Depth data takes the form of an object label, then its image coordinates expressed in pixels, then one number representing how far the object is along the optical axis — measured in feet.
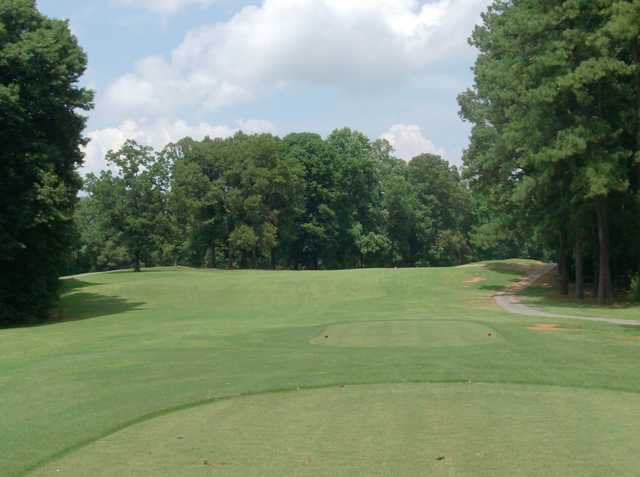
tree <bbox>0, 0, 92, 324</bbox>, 108.58
